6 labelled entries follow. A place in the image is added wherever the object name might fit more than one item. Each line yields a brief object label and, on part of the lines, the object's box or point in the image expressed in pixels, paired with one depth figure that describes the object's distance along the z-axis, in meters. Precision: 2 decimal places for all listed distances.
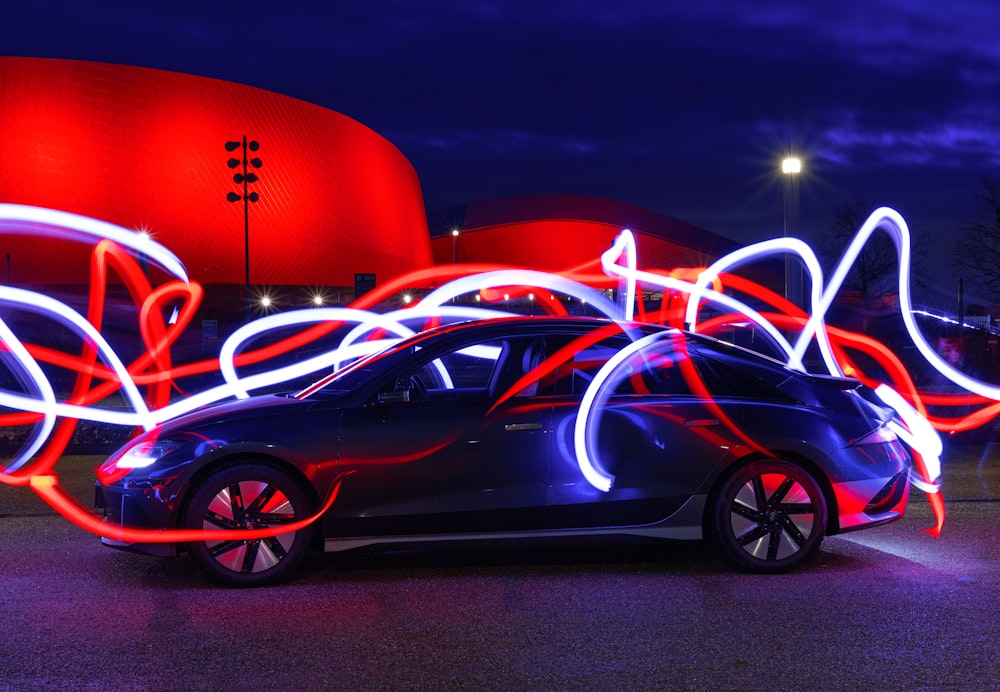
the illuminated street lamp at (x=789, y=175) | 15.38
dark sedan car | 6.25
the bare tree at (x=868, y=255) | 58.09
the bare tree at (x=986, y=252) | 50.75
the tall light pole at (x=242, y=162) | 36.19
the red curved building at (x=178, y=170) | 71.44
